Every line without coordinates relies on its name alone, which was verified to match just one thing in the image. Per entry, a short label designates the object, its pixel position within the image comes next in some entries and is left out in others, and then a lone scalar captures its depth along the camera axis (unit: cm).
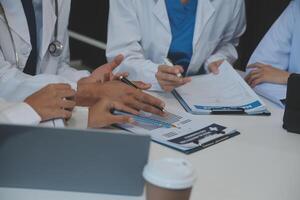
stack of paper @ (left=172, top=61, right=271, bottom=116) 213
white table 160
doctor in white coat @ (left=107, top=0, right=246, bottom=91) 250
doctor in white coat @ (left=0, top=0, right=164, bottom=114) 202
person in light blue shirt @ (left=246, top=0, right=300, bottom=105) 253
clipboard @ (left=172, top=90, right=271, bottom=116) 210
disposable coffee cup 131
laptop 144
